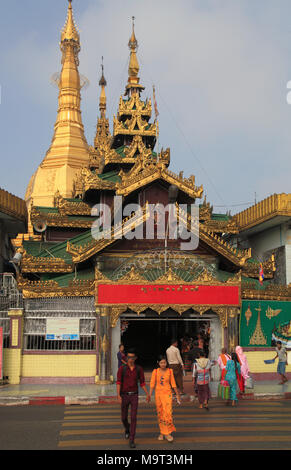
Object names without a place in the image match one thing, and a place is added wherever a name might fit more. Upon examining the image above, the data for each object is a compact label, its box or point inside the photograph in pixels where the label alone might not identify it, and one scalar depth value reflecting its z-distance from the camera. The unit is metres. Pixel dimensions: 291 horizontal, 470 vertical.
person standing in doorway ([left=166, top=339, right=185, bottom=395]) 15.06
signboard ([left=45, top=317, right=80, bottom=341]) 19.47
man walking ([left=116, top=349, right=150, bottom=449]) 9.91
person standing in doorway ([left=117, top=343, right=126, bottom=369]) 16.08
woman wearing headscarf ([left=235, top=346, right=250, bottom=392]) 16.31
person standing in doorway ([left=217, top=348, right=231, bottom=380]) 14.70
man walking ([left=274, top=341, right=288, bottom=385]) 19.54
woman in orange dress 9.77
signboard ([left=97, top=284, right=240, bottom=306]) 19.59
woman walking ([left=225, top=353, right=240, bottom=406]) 14.35
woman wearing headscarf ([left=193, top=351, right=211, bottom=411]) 13.81
